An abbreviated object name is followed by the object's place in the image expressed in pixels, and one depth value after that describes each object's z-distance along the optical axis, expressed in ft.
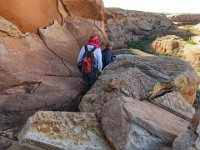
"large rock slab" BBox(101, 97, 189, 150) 10.19
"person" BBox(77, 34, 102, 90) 14.86
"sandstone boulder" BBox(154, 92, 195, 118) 13.85
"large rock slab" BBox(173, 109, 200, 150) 9.36
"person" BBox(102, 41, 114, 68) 16.31
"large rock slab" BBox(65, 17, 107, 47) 17.73
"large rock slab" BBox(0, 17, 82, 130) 13.89
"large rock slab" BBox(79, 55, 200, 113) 13.56
